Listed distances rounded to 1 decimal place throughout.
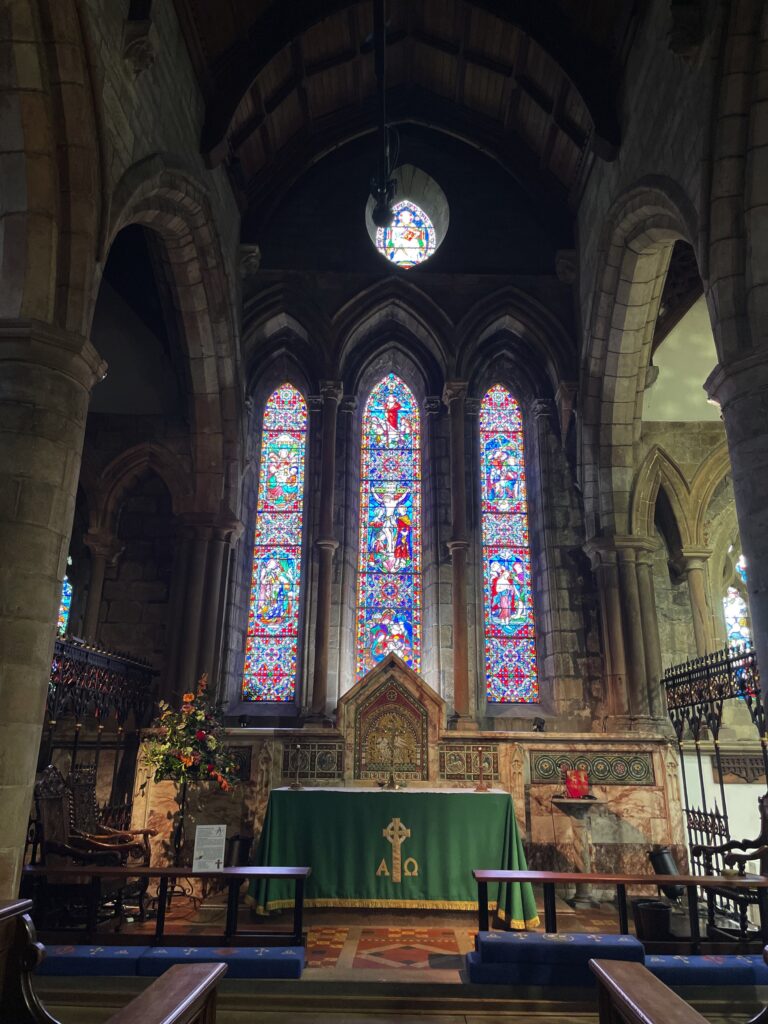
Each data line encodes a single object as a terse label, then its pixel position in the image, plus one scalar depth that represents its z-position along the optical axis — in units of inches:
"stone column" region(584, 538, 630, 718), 325.7
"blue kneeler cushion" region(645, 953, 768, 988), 154.3
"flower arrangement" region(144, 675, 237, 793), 246.5
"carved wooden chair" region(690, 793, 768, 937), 179.2
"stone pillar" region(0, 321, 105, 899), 172.7
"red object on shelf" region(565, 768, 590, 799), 272.8
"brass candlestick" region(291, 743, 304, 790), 276.4
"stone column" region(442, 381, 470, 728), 333.3
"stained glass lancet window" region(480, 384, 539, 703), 357.4
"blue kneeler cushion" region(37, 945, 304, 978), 155.8
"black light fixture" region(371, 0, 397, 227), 325.4
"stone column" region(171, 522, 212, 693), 323.0
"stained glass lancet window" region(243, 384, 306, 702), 358.6
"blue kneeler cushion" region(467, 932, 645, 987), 157.6
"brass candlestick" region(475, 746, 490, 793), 246.5
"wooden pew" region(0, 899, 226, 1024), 91.4
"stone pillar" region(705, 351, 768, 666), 184.5
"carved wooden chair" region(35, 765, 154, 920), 199.0
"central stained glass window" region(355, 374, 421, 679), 364.2
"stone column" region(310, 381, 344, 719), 332.2
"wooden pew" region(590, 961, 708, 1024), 89.4
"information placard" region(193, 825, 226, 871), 173.3
